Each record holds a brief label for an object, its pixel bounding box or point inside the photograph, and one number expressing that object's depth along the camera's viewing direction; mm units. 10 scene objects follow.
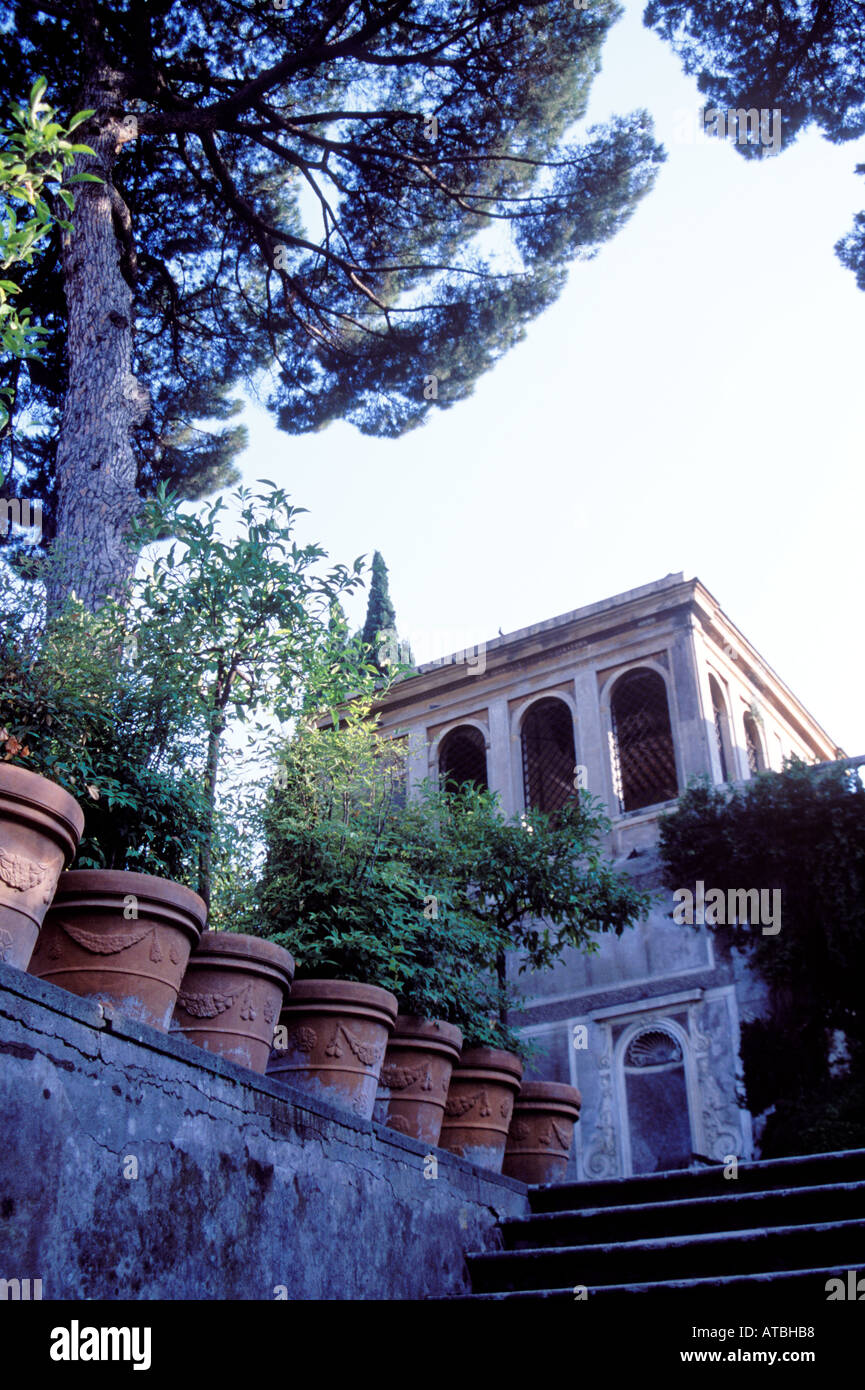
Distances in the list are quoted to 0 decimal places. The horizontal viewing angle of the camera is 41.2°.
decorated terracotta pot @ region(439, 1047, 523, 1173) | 4578
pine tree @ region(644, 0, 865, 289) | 9102
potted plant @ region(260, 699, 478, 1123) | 3807
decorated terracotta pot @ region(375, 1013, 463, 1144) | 4156
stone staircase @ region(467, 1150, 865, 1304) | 3029
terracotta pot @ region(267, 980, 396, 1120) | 3766
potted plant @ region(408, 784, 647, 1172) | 4633
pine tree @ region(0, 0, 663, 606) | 8344
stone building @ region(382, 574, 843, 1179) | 11219
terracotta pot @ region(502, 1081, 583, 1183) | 5078
